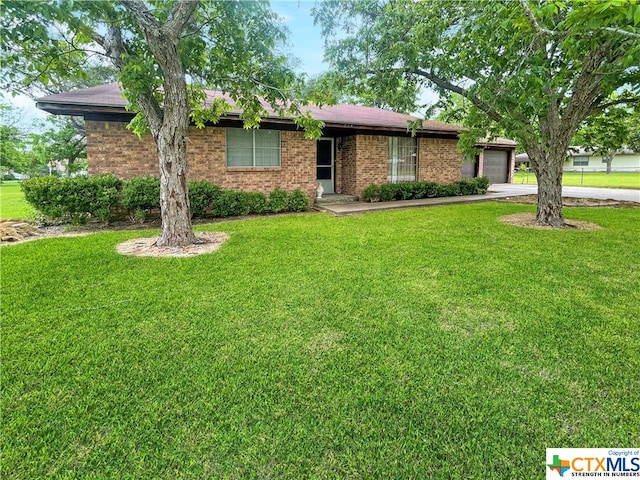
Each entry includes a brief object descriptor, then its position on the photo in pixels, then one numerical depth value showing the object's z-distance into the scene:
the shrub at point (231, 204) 9.42
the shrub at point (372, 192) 12.24
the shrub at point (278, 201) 10.41
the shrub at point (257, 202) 9.99
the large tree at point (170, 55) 4.85
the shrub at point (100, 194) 8.08
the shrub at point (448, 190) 13.90
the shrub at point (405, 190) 12.78
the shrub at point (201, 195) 8.89
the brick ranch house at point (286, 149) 8.87
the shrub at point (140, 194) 8.27
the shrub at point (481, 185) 15.18
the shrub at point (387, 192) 12.34
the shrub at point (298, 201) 10.72
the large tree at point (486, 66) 6.29
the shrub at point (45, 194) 7.67
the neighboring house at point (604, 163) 44.03
